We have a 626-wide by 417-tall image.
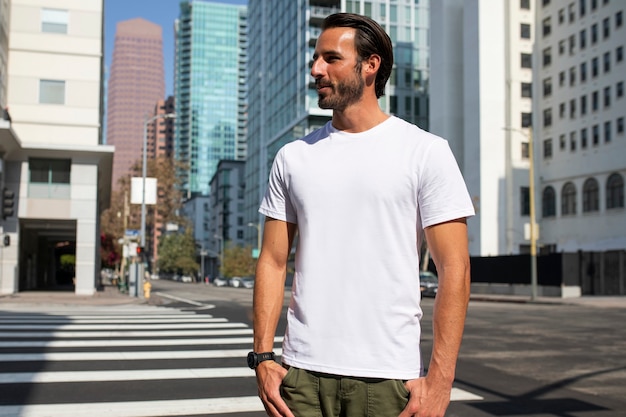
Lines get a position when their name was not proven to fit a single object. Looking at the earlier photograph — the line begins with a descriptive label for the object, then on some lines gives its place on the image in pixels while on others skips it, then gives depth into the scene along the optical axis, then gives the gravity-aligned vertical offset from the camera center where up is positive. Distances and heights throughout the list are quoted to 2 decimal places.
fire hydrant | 30.20 -2.14
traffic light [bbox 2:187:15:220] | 22.05 +1.20
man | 2.36 -0.05
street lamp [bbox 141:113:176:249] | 33.53 +2.06
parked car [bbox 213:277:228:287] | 75.96 -4.38
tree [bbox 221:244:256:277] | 82.00 -2.63
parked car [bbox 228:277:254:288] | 66.44 -3.96
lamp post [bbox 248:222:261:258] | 84.94 +1.51
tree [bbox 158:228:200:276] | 106.38 -1.75
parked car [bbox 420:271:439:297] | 34.31 -2.03
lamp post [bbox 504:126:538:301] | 33.19 +0.11
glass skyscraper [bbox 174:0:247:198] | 71.41 +7.83
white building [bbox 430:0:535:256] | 61.91 +11.61
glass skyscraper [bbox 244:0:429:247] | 71.69 +20.02
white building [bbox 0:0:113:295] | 31.16 +5.61
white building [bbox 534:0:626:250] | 53.50 +10.15
